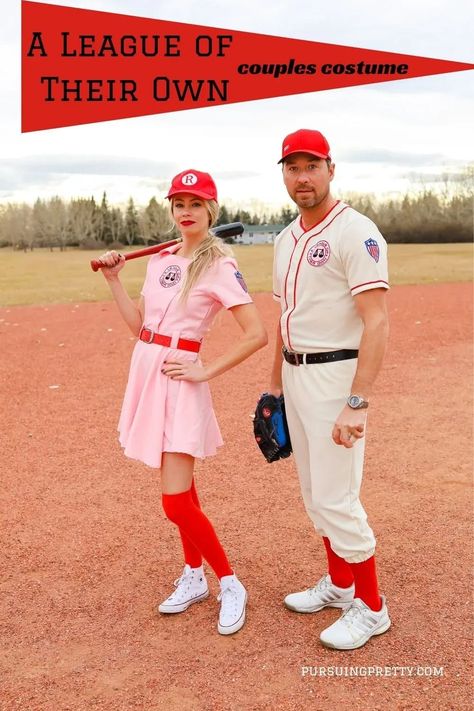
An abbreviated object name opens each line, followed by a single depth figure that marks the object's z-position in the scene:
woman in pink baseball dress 3.38
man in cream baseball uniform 3.09
